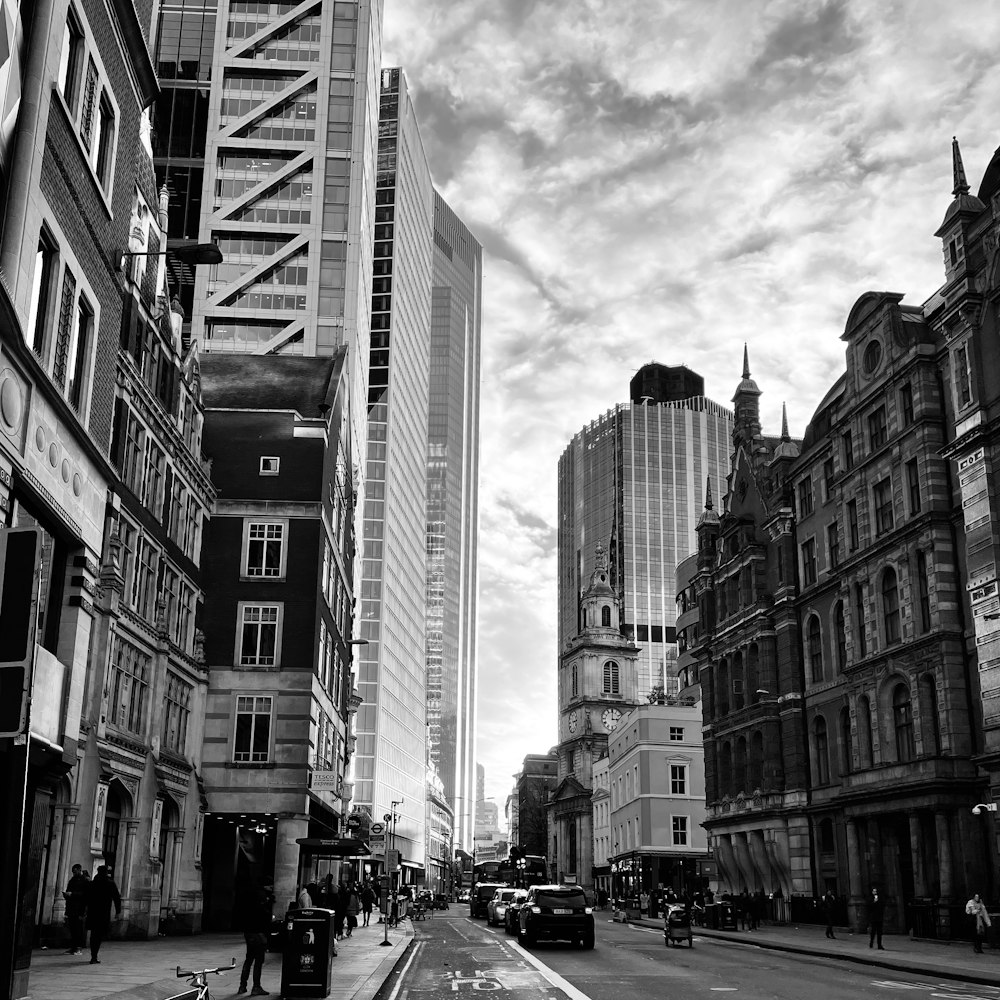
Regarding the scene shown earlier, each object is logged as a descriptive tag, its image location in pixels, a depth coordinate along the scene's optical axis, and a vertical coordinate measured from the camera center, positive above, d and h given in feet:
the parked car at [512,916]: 130.47 -9.80
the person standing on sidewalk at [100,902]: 71.61 -4.72
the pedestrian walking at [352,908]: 121.76 -9.56
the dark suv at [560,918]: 104.17 -7.80
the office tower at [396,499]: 390.62 +117.63
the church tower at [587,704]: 456.45 +48.67
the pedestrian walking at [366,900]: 164.10 -10.56
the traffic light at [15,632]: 31.83 +5.20
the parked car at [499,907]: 172.86 -11.52
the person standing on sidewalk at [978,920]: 97.55 -7.32
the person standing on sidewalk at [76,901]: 74.84 -4.77
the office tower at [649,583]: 646.74 +133.94
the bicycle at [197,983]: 40.24 -5.37
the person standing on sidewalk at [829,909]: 126.88 -8.62
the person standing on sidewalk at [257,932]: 55.52 -5.02
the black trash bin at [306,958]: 56.95 -6.26
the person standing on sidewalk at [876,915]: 105.09 -7.38
